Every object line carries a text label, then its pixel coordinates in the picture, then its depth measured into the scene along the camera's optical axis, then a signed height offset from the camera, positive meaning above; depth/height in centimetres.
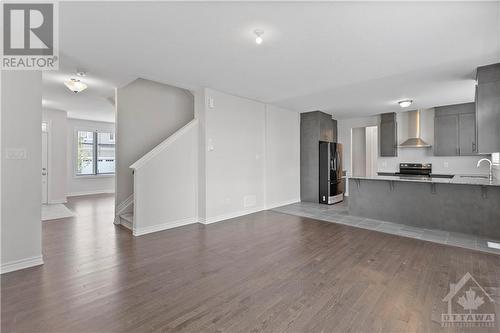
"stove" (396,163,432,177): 643 -10
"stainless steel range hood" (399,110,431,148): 637 +94
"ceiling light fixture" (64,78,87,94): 412 +145
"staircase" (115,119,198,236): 400 -37
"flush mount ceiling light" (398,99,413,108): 539 +145
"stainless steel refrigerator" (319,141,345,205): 668 -22
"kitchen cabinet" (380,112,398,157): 681 +89
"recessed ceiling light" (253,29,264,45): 254 +145
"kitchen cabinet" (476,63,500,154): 343 +83
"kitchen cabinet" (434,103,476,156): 562 +87
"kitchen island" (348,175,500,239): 381 -68
